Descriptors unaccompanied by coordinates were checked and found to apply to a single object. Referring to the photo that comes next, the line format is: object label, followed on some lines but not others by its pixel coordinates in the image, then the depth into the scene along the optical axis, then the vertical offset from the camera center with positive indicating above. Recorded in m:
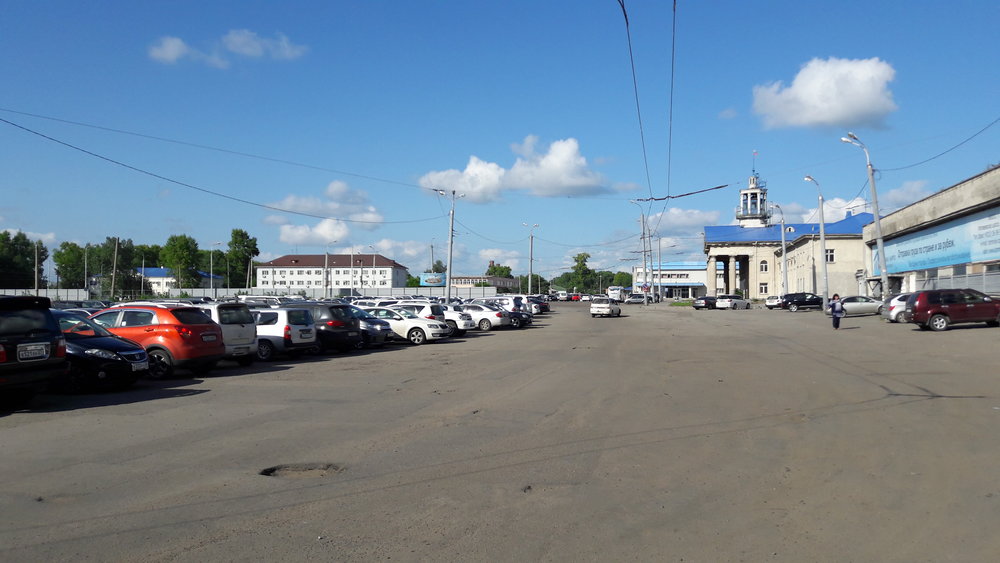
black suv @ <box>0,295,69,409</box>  10.23 -0.68
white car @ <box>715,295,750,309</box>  66.94 -0.26
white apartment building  149.50 +6.30
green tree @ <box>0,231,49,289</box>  90.94 +6.20
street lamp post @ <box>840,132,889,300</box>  39.39 +3.80
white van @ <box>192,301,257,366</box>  17.09 -0.62
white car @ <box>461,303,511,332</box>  36.94 -0.81
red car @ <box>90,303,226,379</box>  14.90 -0.67
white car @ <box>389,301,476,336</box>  28.45 -0.56
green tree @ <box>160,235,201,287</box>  111.31 +7.20
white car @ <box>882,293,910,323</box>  31.83 -0.45
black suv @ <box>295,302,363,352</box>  21.72 -0.77
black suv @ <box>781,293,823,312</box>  56.91 -0.25
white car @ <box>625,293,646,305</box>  99.39 +0.12
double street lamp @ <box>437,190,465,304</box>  49.06 +4.67
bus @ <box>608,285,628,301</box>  109.86 +1.14
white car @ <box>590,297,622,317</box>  51.22 -0.59
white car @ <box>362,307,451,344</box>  26.52 -0.99
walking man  30.55 -0.58
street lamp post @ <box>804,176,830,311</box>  50.26 +4.12
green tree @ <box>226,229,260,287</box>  122.88 +9.16
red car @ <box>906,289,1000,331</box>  26.52 -0.38
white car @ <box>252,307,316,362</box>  20.05 -0.86
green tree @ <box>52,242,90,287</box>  122.25 +6.72
